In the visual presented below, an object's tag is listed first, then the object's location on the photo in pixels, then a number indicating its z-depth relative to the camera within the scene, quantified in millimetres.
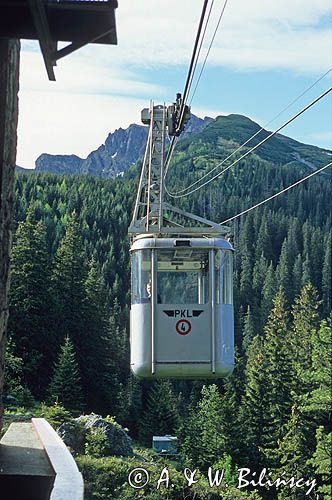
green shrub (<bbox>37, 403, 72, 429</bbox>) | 24619
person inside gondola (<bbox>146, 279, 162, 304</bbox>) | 10344
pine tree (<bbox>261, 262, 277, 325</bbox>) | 93625
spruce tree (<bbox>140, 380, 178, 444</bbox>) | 52438
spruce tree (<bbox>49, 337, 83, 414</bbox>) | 41406
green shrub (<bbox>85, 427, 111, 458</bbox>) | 22369
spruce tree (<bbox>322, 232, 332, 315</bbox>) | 114312
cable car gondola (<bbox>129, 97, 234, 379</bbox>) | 10102
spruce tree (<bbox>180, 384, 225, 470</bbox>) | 45144
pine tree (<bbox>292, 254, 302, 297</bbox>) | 105819
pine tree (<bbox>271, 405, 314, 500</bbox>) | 38812
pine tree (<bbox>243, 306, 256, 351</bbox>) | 83112
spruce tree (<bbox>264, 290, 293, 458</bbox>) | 45250
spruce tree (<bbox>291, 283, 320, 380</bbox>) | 49916
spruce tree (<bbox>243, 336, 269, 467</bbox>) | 45094
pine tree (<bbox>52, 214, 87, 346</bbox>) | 49531
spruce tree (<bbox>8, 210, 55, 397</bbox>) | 44656
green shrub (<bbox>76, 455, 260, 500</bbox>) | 17938
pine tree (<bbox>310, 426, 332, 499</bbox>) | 34406
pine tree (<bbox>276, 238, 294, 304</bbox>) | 102775
